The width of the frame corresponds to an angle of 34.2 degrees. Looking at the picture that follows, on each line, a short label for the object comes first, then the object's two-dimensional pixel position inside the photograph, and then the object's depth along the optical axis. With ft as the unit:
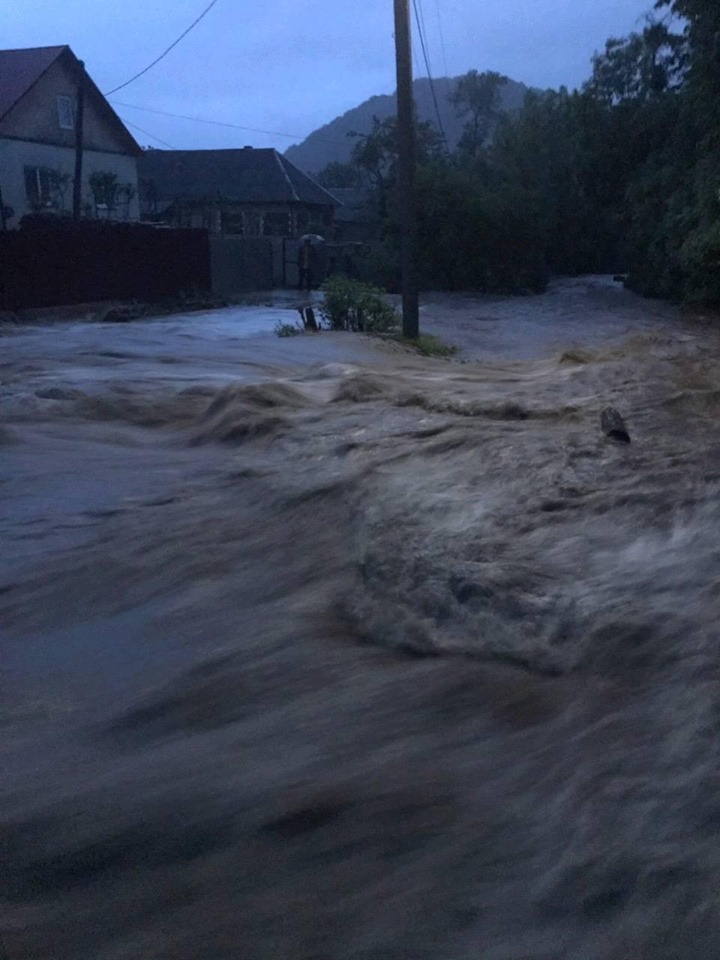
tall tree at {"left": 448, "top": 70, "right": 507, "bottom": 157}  259.19
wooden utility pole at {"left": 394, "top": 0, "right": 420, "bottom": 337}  51.96
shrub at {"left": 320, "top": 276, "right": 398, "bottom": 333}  55.72
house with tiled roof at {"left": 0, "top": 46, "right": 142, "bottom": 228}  110.73
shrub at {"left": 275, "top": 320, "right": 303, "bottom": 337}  50.44
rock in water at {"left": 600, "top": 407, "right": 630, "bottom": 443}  21.49
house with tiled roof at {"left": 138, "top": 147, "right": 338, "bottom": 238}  150.20
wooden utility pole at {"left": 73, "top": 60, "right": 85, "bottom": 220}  91.61
